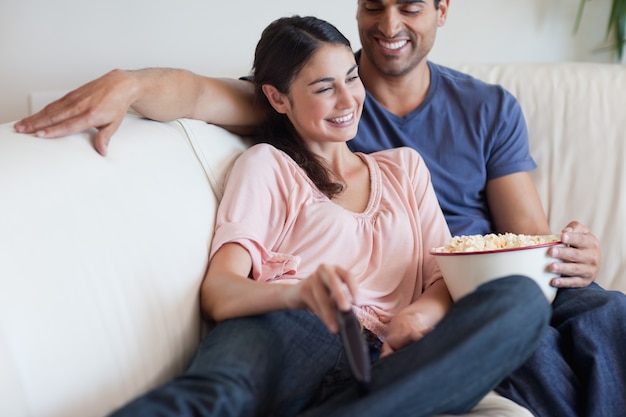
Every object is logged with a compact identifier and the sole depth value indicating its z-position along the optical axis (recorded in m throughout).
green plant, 2.25
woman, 1.10
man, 1.52
